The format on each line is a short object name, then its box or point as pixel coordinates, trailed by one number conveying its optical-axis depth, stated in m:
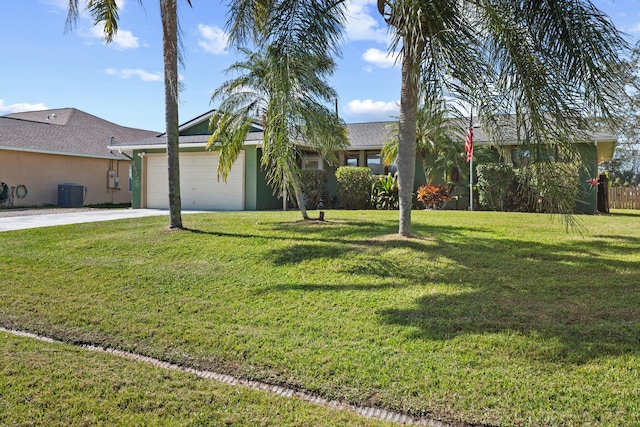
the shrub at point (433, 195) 16.73
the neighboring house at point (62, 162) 21.45
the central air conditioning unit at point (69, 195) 22.28
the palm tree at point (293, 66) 7.79
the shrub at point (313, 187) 18.13
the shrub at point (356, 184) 17.69
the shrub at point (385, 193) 17.09
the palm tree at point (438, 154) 16.94
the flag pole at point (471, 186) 15.89
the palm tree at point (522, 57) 6.23
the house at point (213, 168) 18.34
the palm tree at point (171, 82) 10.27
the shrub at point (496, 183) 15.96
